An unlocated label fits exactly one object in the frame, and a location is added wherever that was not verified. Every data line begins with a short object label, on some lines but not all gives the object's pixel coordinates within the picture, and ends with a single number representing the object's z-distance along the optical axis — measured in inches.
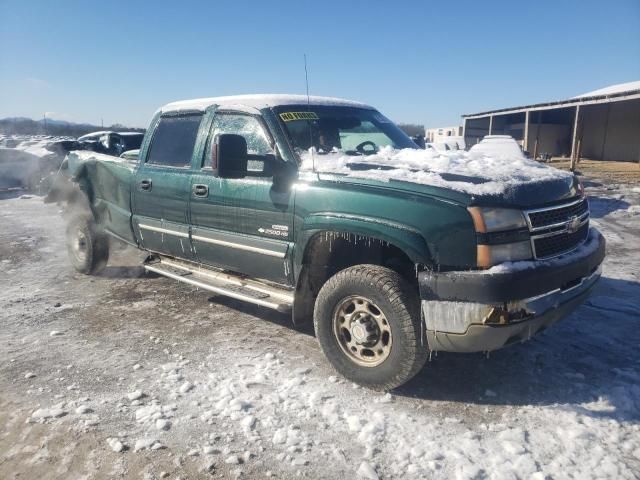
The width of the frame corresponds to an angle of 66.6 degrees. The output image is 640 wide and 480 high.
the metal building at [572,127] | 845.2
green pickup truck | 107.3
